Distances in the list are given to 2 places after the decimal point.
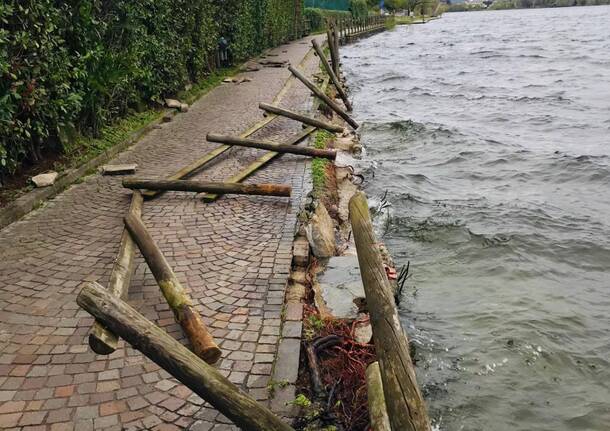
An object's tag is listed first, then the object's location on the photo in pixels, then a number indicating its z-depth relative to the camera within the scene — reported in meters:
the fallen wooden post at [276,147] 9.38
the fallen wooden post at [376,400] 2.95
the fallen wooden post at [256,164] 7.55
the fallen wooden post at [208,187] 7.36
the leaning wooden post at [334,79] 16.56
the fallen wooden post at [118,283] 3.15
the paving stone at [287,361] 4.02
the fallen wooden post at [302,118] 11.35
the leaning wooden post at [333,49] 18.75
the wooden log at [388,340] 2.75
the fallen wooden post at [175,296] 3.93
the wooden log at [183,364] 2.79
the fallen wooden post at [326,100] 13.88
